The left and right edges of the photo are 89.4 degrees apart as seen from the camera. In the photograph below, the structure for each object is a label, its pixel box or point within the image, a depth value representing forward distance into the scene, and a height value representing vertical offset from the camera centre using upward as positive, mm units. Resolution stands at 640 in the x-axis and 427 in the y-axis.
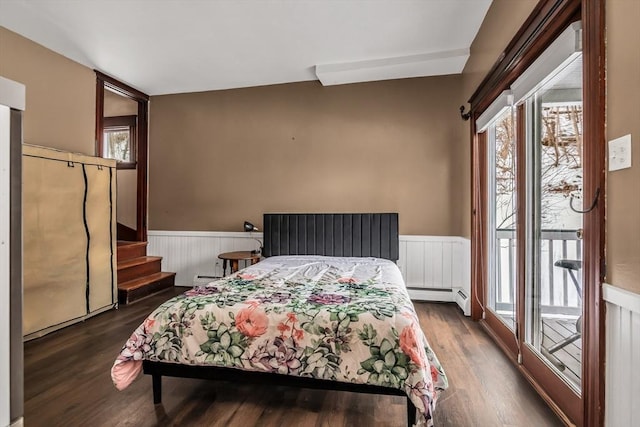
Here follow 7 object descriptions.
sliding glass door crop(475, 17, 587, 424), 1669 -5
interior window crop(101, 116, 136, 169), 4734 +1124
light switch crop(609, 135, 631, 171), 1141 +237
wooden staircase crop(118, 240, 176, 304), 3774 -772
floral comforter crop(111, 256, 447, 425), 1551 -636
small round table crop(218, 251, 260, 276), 3639 -477
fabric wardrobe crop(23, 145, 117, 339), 2768 -225
